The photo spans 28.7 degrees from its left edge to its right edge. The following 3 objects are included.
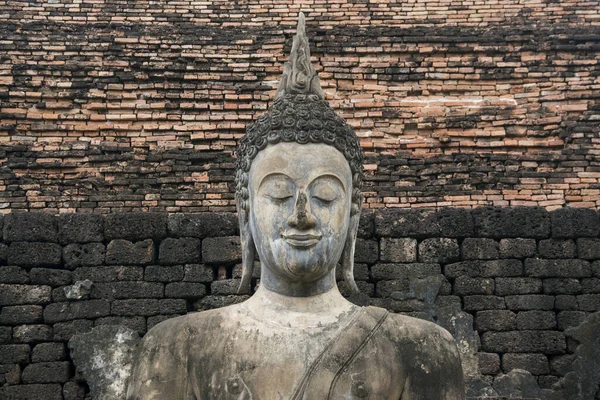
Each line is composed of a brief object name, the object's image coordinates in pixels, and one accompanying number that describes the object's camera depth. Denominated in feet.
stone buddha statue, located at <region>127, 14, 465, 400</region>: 15.74
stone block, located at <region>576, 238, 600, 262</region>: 43.91
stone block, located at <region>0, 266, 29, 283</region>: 42.57
